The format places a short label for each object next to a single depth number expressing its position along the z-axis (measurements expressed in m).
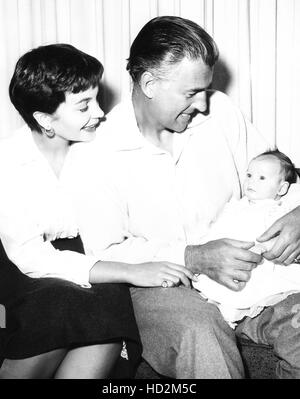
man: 1.61
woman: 1.50
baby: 1.66
